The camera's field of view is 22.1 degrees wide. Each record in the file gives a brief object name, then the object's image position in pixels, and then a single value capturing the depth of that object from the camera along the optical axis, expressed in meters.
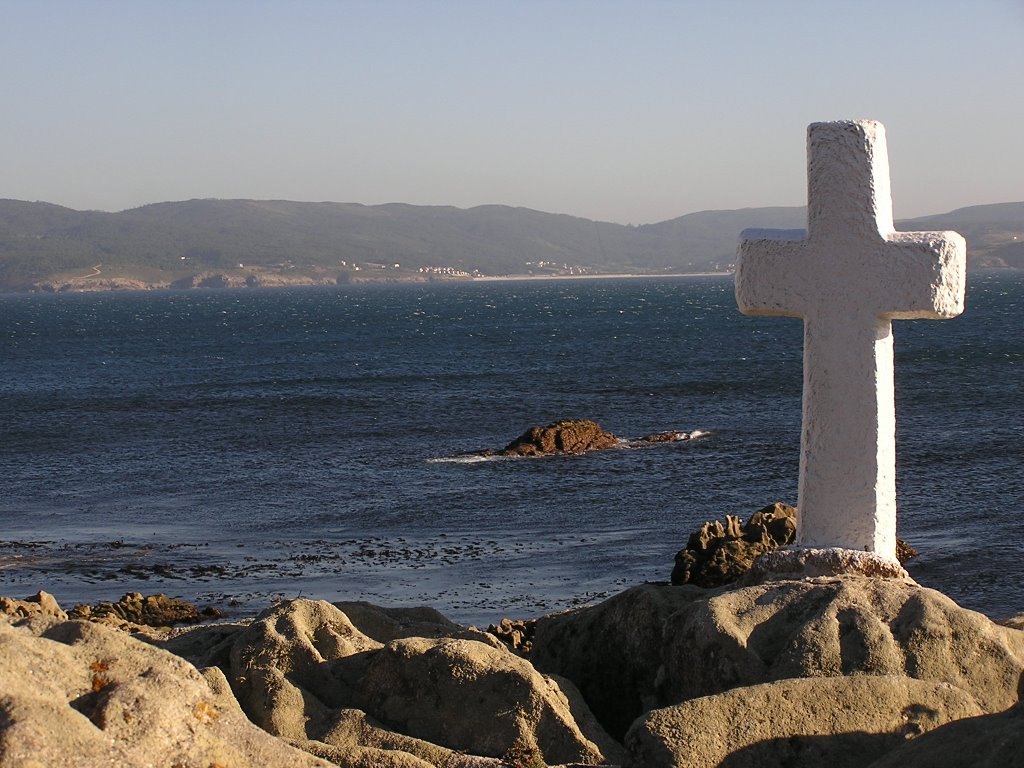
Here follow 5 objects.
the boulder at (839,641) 10.83
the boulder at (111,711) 7.45
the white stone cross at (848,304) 13.43
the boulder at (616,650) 12.29
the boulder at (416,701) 10.30
